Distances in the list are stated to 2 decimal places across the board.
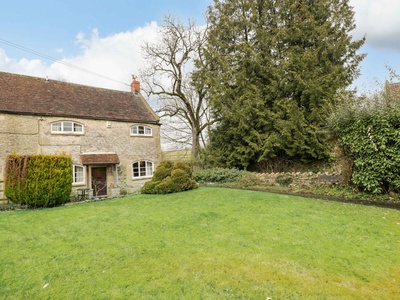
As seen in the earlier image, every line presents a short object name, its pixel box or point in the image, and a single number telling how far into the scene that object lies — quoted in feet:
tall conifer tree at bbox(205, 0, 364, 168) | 55.01
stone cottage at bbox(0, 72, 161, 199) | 46.85
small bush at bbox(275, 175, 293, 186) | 43.64
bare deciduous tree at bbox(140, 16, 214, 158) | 75.97
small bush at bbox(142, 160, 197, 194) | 41.78
